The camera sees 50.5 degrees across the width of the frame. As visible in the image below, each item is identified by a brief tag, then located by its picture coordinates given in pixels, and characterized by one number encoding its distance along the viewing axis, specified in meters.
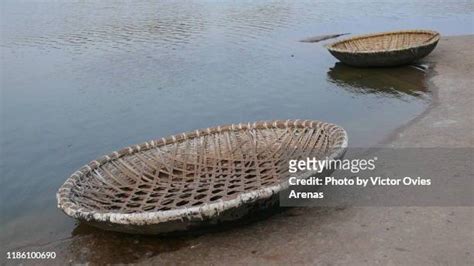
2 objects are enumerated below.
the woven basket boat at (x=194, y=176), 3.48
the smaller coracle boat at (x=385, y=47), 8.80
